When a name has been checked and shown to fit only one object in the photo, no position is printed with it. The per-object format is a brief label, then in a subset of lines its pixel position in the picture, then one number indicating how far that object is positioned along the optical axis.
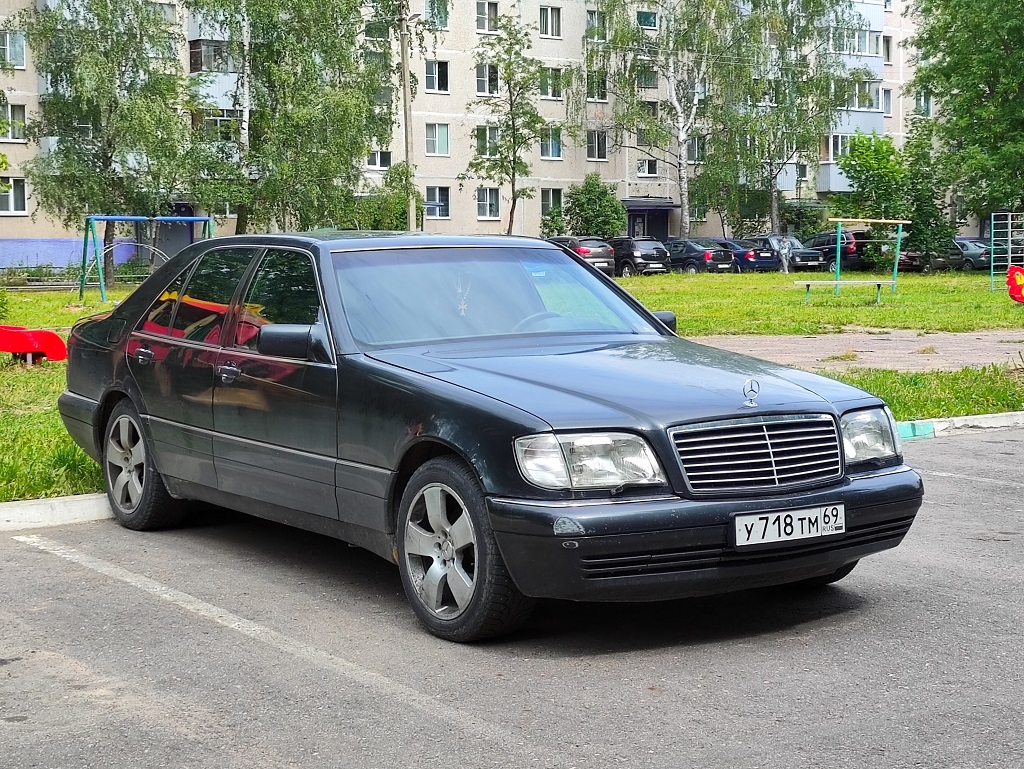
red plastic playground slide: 16.22
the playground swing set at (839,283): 30.40
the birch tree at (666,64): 67.50
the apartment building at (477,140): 59.38
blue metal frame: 34.00
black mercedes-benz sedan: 5.11
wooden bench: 30.40
